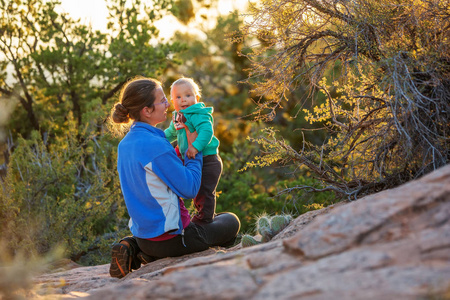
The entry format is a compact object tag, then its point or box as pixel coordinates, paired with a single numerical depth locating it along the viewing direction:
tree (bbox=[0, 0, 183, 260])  10.00
